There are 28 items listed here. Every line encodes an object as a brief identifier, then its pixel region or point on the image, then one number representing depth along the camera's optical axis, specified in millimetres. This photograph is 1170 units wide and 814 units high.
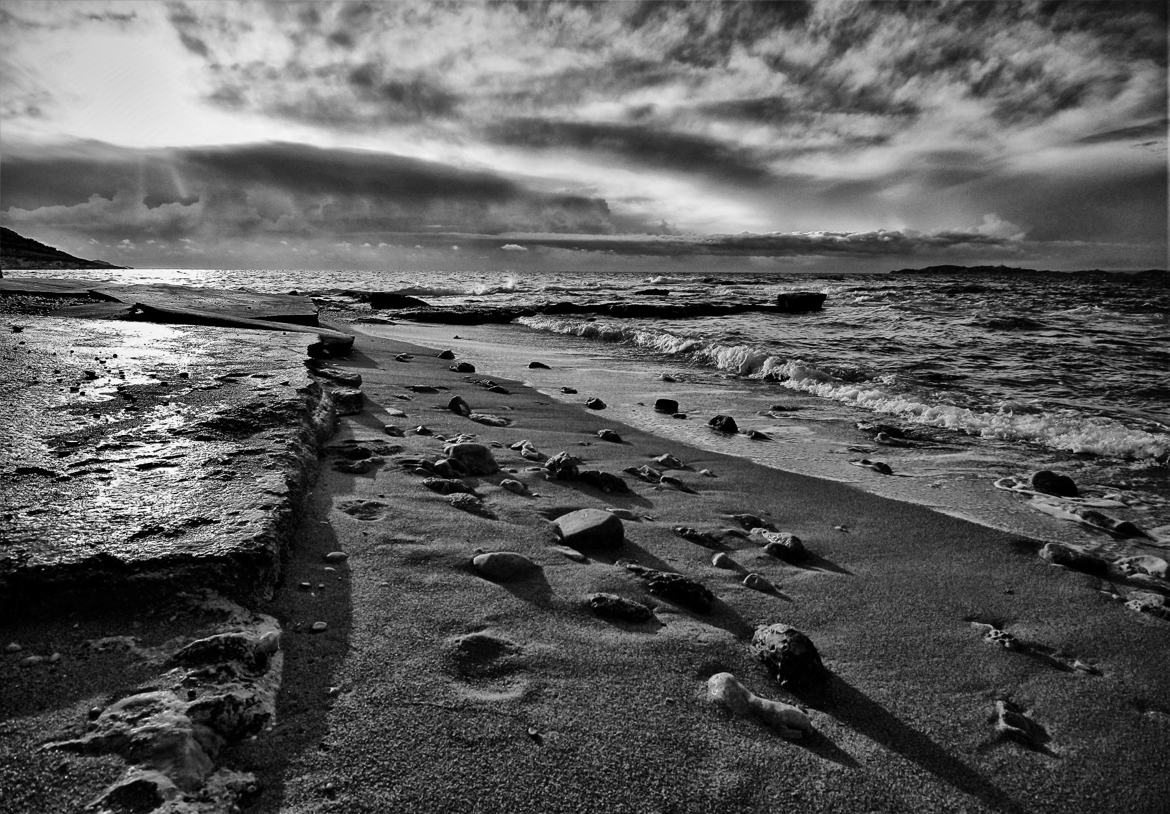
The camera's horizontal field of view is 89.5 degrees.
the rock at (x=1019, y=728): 1812
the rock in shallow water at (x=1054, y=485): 4336
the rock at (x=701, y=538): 3070
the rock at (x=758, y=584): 2621
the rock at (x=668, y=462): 4496
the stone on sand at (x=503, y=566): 2402
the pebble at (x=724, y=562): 2795
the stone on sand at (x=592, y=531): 2803
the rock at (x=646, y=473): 4117
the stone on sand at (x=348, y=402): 4855
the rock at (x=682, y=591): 2373
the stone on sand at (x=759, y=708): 1726
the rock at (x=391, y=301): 24453
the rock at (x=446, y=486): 3281
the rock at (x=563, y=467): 3850
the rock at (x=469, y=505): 3084
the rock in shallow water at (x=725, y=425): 5914
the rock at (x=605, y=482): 3775
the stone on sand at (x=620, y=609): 2225
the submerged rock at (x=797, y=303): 23516
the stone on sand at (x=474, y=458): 3744
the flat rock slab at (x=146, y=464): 1808
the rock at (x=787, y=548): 2943
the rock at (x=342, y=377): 6055
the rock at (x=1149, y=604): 2682
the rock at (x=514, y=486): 3482
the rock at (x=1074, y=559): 3078
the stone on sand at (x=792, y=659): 1947
